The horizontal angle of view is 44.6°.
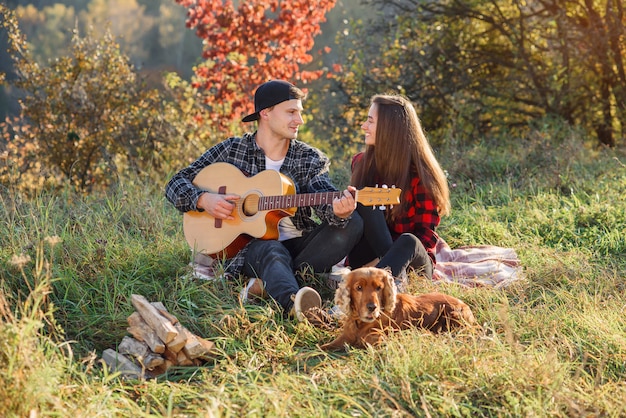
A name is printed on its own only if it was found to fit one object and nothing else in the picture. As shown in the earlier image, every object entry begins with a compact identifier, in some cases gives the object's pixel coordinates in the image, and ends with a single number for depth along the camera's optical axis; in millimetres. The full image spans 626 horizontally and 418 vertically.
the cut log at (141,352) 3297
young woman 4438
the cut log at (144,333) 3342
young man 4227
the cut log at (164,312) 3492
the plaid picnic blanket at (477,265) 4516
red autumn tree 8078
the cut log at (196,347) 3354
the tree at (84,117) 7801
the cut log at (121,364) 3240
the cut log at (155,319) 3311
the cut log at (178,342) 3324
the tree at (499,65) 8750
